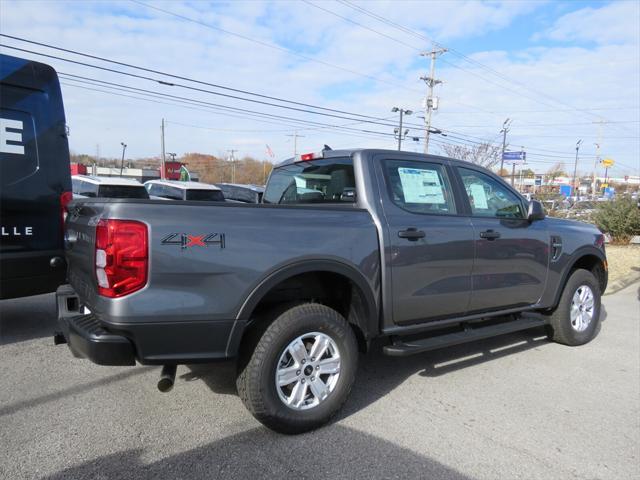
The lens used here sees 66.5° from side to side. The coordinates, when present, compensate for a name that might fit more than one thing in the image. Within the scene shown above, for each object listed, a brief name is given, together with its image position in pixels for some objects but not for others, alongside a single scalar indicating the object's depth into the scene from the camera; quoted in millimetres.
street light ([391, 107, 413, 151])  38812
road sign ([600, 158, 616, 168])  65938
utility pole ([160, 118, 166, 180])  49456
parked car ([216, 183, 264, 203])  19906
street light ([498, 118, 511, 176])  48156
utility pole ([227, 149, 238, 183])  90500
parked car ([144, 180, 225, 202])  15789
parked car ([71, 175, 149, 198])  12508
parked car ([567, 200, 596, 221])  18406
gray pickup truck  2629
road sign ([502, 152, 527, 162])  48844
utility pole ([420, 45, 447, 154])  37038
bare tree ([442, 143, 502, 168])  43750
